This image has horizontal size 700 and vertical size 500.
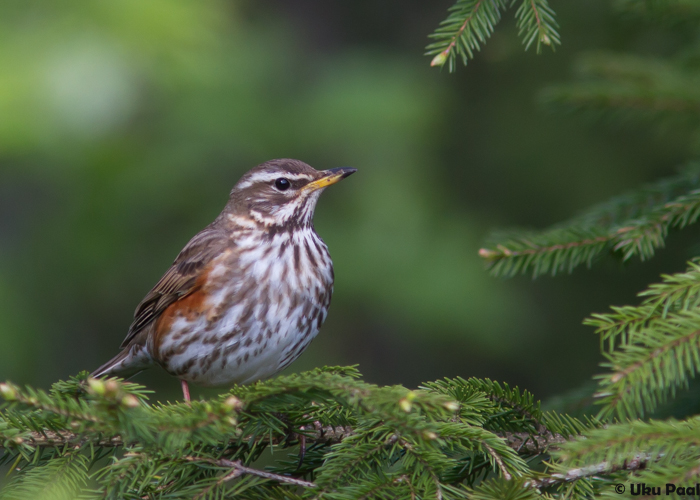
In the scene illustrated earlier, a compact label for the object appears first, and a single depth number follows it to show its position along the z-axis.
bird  4.46
